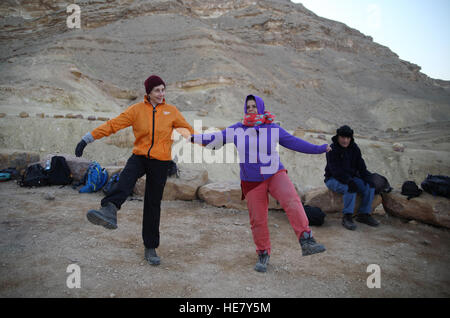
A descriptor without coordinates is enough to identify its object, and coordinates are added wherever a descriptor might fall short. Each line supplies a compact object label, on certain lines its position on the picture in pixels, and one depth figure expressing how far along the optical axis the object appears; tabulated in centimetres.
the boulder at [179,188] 628
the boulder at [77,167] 700
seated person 504
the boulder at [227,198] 593
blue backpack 644
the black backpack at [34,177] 658
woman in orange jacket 319
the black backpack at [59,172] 676
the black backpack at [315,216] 512
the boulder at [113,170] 675
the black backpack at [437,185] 507
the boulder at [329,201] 553
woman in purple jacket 328
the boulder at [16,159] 731
